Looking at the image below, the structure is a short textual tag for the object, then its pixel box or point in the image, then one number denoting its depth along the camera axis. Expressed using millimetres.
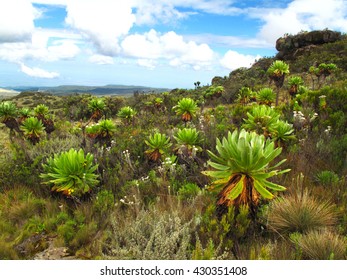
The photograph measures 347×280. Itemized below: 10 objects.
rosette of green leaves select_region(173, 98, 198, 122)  9203
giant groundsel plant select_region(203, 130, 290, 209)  2992
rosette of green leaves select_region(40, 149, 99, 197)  4629
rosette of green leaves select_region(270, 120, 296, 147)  5254
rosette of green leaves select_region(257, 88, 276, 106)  10061
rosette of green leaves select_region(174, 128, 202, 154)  6066
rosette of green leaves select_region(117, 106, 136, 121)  11906
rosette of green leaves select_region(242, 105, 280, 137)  5270
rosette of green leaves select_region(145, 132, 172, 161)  6352
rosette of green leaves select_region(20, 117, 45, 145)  8664
